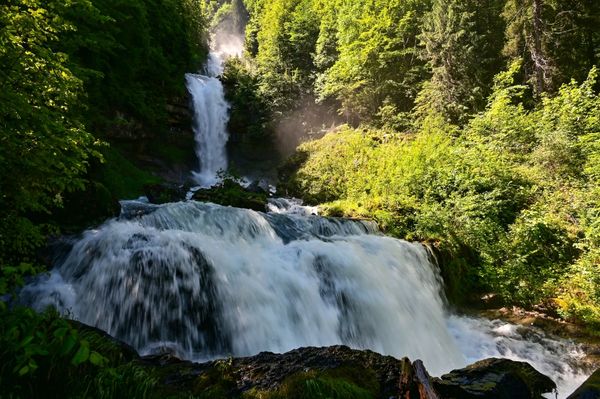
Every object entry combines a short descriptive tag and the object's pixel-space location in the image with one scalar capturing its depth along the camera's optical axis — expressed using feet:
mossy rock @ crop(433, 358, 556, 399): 11.77
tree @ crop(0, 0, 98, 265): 13.98
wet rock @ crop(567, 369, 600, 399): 11.21
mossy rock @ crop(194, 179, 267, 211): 50.14
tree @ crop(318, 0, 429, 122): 83.30
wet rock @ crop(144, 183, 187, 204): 50.21
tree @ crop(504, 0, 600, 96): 64.34
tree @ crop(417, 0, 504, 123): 69.87
